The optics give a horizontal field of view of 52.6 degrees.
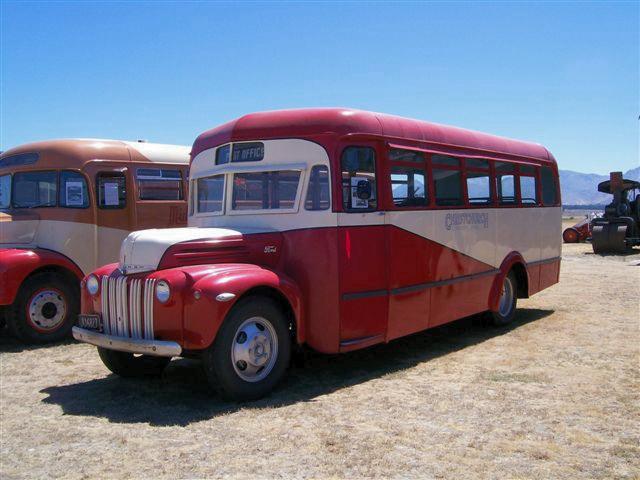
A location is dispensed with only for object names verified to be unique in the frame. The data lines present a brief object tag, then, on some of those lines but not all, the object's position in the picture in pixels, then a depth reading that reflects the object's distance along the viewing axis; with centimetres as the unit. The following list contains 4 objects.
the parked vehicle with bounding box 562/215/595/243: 2914
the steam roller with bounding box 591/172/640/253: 2275
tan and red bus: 870
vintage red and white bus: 564
